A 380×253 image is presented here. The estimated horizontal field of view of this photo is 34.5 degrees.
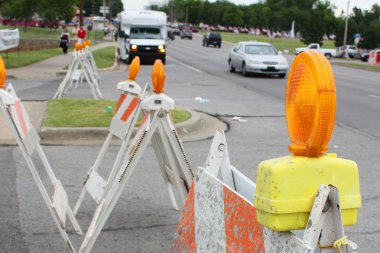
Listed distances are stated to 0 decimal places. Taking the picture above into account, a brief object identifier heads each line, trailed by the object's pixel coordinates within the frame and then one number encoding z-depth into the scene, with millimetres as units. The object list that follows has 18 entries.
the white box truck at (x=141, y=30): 32594
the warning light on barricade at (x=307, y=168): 2072
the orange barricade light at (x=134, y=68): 5688
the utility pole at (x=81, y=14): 47438
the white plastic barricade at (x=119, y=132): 5590
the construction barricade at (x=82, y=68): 14389
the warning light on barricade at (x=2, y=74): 4994
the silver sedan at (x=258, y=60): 25406
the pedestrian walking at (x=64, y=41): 38125
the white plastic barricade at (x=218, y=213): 2627
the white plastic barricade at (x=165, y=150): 4648
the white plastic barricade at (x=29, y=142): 4910
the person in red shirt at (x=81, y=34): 20427
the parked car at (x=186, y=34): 90188
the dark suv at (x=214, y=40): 66750
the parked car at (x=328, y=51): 59575
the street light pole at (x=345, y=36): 72125
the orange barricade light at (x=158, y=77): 4648
